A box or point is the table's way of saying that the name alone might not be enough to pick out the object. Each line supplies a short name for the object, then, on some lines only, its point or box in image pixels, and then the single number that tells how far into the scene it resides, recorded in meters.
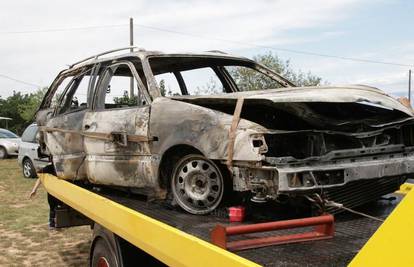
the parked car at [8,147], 22.92
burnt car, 3.48
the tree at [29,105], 52.31
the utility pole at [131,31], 25.64
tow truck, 1.79
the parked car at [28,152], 16.84
